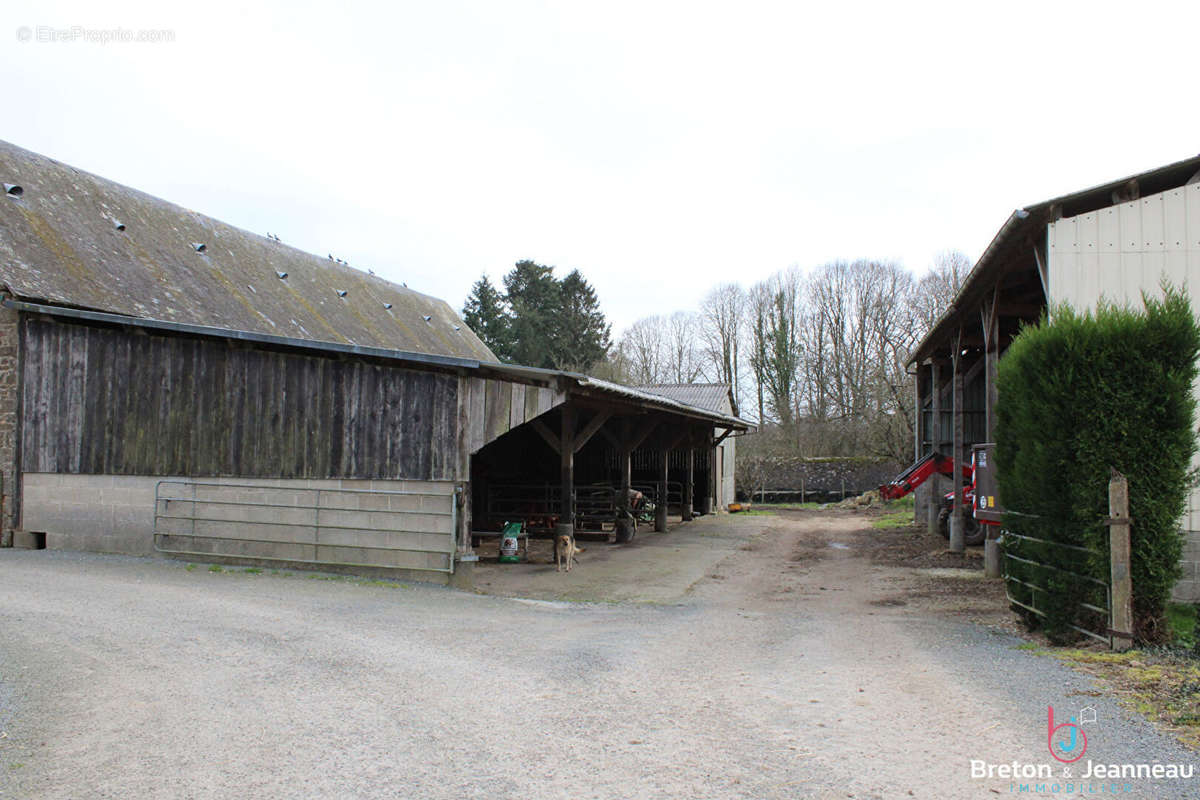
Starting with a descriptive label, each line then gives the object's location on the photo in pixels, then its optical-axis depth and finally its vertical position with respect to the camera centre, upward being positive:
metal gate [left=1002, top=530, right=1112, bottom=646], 6.48 -1.12
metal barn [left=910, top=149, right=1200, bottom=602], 8.27 +2.10
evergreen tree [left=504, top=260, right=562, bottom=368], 45.62 +7.43
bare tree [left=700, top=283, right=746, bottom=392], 45.81 +6.31
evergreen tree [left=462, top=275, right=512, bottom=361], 45.81 +7.07
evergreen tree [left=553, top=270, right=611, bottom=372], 46.47 +6.62
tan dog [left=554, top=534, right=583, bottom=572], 12.11 -1.46
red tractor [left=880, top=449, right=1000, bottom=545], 15.49 -0.70
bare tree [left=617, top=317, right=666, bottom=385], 48.77 +5.66
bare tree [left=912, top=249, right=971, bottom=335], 37.44 +7.24
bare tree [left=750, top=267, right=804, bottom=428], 42.34 +5.25
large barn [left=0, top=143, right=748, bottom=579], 10.30 +0.23
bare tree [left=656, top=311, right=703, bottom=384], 48.38 +5.03
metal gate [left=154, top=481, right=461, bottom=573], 10.22 -1.00
